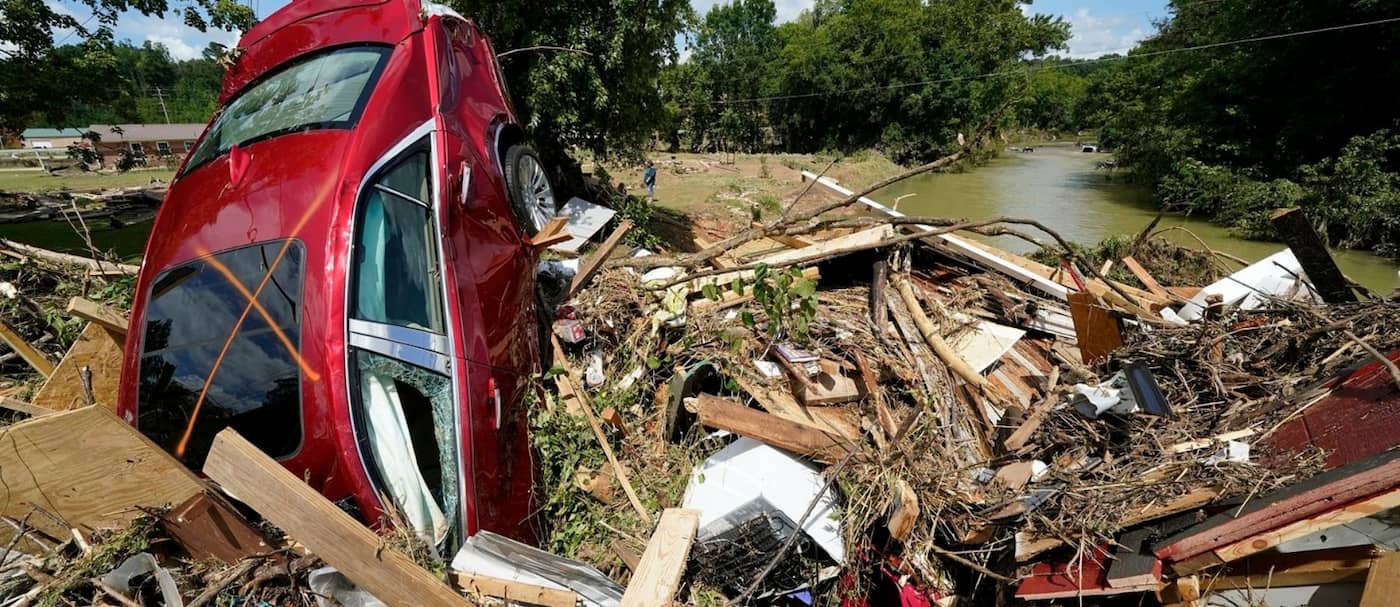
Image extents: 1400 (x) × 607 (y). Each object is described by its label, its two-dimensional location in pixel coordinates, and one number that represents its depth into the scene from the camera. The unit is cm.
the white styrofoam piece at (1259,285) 409
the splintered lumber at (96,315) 281
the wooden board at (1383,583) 171
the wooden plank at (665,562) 204
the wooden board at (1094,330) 378
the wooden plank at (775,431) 276
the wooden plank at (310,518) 175
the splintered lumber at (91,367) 280
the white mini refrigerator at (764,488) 261
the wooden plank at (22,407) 255
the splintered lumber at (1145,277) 476
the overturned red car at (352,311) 220
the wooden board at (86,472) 182
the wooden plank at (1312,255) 369
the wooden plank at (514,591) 198
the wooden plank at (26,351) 305
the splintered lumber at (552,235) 344
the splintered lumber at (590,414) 292
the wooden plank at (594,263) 389
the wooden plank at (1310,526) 180
